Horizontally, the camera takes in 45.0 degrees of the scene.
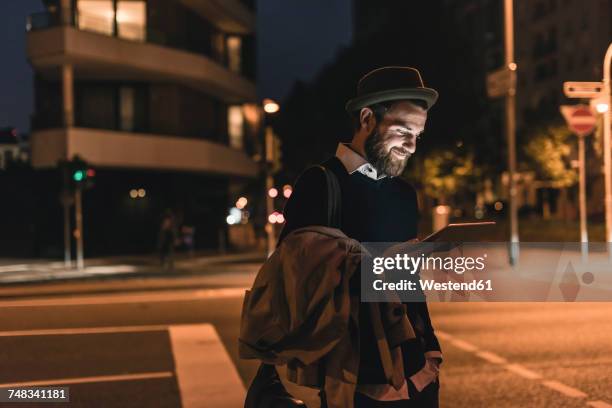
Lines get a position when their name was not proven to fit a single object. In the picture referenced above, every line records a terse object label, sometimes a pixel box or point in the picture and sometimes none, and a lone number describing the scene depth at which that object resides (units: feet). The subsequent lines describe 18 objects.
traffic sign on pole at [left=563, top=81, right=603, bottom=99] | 53.16
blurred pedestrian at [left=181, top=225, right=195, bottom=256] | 95.25
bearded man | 7.54
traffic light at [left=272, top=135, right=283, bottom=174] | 70.00
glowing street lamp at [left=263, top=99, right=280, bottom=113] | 69.00
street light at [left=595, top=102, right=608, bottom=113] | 53.96
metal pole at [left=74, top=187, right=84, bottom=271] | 74.69
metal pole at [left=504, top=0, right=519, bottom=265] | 63.72
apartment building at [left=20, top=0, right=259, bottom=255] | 95.20
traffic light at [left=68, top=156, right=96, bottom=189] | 74.79
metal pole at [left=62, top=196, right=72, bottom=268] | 74.84
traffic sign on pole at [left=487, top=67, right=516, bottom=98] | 57.52
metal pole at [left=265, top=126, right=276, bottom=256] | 68.97
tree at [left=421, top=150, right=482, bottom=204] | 120.37
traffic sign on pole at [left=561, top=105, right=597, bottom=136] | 54.90
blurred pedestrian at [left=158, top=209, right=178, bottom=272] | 76.58
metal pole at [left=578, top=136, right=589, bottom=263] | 63.41
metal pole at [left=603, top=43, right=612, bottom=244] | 53.98
